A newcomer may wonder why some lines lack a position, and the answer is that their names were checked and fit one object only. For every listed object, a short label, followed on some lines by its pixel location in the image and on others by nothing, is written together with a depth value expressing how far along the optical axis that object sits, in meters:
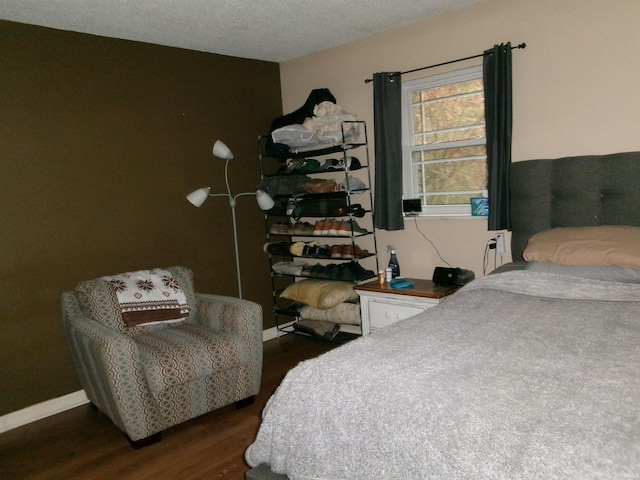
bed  1.04
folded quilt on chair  2.97
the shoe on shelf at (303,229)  3.99
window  3.42
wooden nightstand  3.14
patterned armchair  2.51
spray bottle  3.65
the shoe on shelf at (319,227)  3.89
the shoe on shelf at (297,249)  4.04
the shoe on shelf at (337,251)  3.83
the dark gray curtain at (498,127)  3.03
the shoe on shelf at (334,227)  3.80
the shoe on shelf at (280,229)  4.12
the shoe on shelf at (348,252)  3.77
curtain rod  3.02
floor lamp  3.58
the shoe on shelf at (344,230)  3.74
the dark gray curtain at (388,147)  3.61
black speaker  3.24
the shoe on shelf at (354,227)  3.73
